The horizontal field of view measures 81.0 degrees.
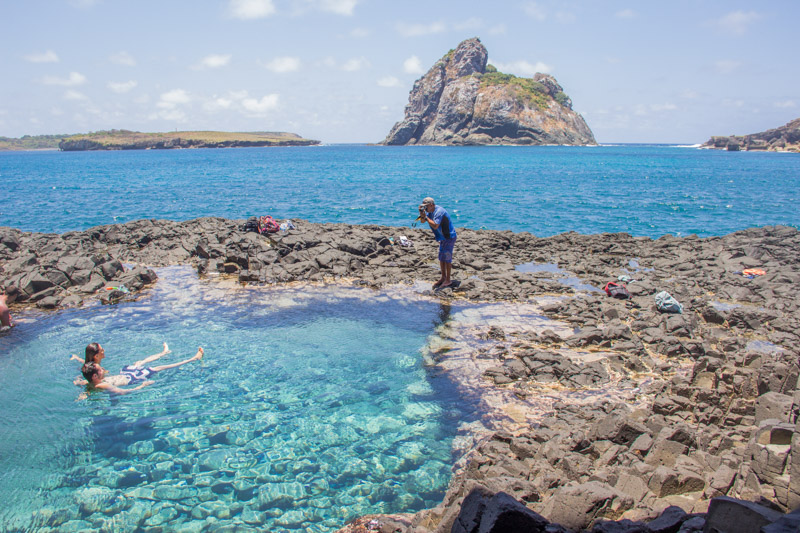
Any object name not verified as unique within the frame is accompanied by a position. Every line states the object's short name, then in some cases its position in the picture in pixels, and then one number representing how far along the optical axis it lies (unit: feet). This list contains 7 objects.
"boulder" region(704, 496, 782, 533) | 12.73
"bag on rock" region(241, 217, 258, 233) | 75.61
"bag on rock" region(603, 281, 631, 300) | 49.55
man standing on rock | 50.85
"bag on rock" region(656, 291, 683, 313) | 44.47
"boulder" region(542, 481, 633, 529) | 16.58
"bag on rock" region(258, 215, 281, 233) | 75.25
